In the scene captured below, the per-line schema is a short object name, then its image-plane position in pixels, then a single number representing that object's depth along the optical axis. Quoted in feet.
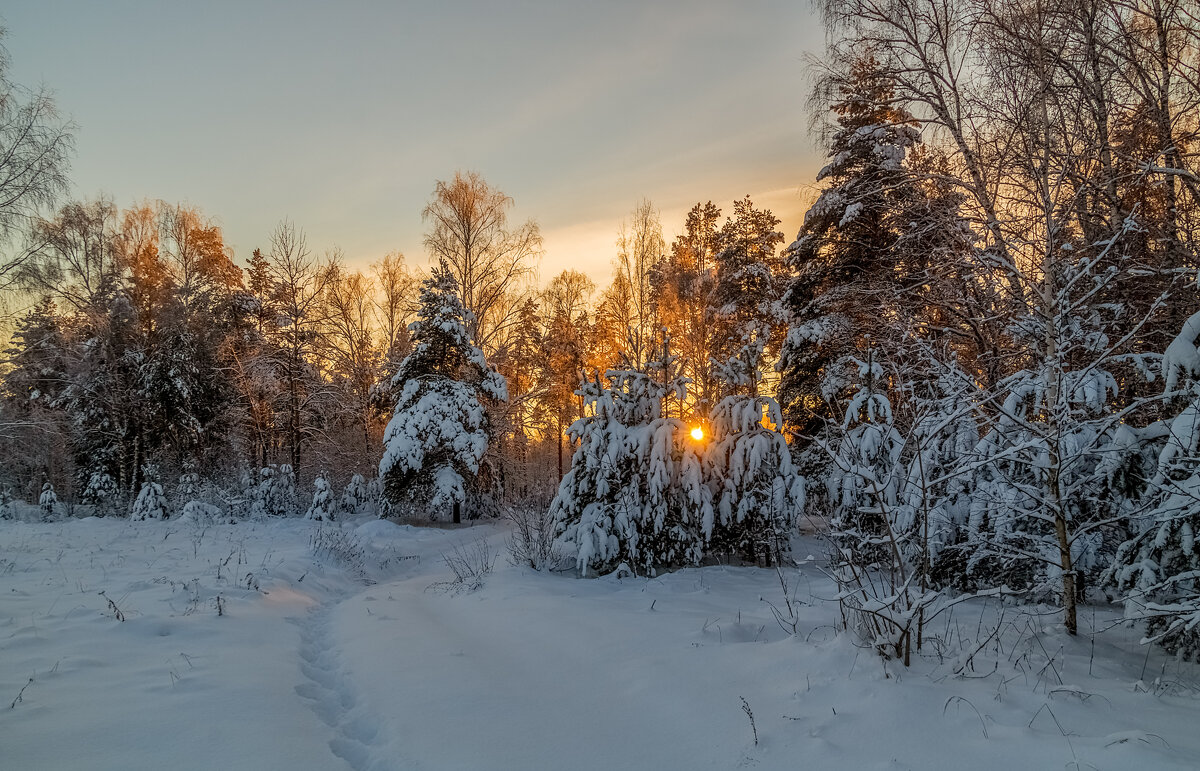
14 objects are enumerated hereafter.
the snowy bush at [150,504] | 48.32
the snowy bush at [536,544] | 29.12
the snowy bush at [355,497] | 60.29
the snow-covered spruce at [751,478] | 29.37
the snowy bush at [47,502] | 50.44
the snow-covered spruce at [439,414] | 55.52
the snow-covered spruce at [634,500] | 28.60
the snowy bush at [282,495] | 59.36
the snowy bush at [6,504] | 50.08
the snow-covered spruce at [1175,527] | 13.35
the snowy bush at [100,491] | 62.13
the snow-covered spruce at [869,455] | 25.96
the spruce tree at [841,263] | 39.99
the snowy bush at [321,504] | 51.96
